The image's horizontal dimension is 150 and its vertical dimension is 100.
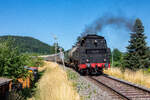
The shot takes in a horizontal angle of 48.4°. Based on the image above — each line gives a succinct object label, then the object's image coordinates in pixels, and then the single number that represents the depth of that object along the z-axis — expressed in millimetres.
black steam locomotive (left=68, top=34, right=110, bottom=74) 15320
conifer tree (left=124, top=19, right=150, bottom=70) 28192
